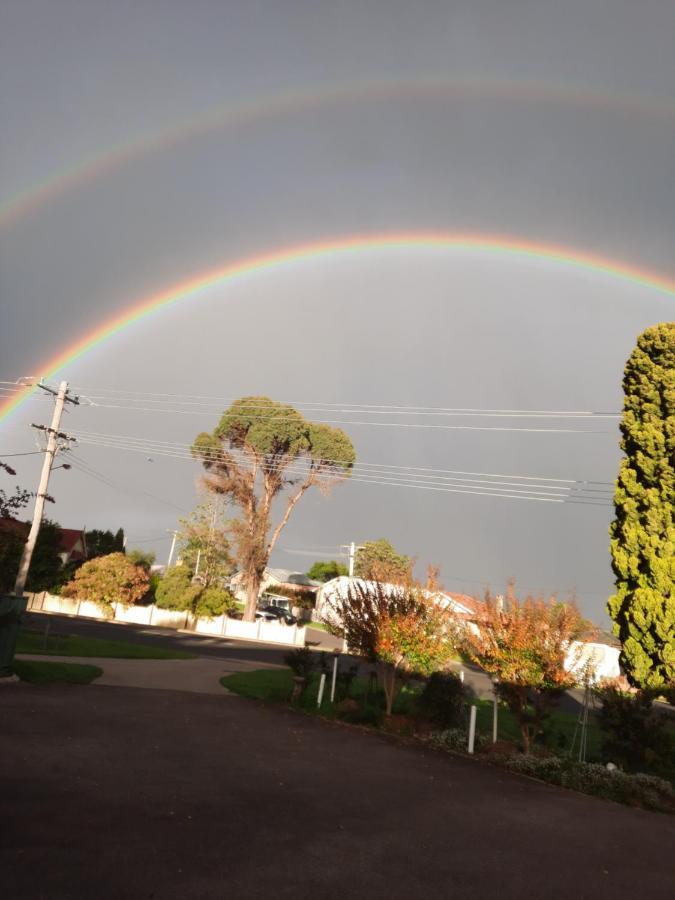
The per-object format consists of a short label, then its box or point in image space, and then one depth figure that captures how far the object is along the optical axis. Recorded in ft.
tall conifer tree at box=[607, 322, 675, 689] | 45.80
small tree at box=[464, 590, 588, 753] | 41.06
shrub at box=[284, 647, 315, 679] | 58.39
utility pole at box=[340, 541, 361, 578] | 201.18
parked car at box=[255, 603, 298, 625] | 192.13
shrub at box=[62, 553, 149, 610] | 135.85
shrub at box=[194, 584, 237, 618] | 149.28
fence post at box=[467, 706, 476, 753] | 40.91
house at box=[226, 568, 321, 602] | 270.67
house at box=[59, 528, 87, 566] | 201.73
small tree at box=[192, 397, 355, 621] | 157.99
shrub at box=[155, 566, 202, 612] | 148.25
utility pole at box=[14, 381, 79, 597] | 74.69
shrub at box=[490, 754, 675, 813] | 33.37
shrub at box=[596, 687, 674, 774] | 38.52
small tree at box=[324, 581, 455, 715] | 50.14
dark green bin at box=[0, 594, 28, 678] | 50.72
